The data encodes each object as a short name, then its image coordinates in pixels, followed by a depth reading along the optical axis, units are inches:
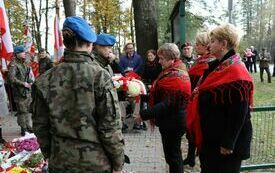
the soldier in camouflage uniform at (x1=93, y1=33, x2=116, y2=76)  95.7
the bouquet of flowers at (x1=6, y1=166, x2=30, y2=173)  112.9
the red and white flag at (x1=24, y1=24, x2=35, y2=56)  291.8
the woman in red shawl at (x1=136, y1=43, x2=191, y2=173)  104.5
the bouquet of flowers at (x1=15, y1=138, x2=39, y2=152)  139.7
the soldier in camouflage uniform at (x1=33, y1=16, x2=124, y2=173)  67.6
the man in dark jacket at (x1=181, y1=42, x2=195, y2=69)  173.7
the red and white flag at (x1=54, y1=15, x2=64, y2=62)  261.3
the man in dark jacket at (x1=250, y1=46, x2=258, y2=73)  690.2
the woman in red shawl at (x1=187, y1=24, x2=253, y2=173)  80.7
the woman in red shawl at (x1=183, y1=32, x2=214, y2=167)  121.2
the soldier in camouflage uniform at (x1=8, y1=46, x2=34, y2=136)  189.0
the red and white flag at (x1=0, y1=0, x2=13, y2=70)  164.9
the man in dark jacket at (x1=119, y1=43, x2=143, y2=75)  218.6
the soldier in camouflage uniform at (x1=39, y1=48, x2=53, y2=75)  275.5
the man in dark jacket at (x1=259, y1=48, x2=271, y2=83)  458.6
